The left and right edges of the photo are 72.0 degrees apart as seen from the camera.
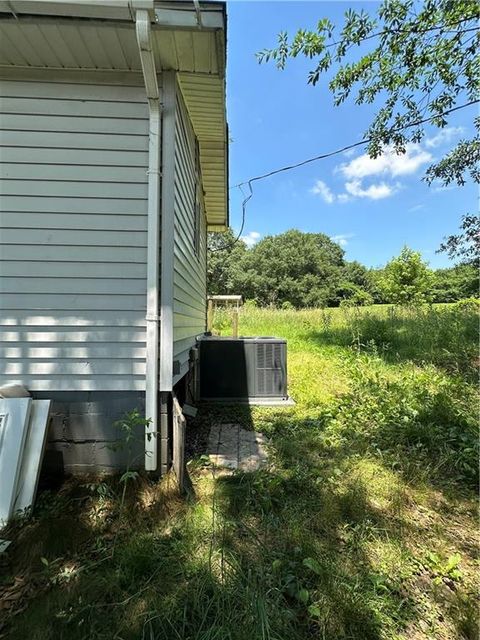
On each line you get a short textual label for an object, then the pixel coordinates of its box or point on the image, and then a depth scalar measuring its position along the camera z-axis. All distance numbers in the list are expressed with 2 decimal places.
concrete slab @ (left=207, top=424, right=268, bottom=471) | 2.90
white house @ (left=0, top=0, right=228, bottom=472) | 2.46
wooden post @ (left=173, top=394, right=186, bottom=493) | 2.26
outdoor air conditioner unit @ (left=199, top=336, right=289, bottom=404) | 4.93
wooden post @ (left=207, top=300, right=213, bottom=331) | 8.00
